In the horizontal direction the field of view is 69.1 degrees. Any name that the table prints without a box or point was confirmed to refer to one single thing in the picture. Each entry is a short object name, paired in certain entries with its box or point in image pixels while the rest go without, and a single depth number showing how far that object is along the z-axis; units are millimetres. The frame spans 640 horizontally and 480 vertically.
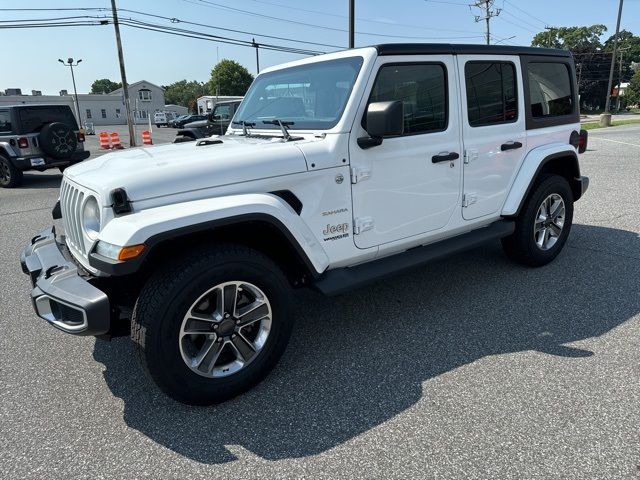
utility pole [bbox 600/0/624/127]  28500
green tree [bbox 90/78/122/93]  136625
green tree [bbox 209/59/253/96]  84188
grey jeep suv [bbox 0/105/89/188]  10438
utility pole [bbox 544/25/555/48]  74969
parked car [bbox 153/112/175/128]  58425
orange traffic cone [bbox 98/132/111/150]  22633
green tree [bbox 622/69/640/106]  64000
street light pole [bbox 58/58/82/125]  50725
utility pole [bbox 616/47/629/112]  64938
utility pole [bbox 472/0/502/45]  42719
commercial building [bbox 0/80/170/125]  65312
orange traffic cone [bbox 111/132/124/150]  23000
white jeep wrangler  2387
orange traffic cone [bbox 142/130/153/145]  22520
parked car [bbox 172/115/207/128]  41900
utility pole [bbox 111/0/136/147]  25012
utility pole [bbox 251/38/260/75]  28047
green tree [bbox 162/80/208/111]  127025
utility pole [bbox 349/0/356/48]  17953
